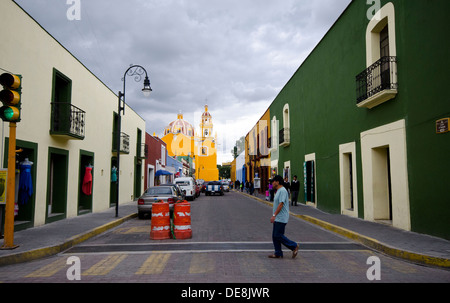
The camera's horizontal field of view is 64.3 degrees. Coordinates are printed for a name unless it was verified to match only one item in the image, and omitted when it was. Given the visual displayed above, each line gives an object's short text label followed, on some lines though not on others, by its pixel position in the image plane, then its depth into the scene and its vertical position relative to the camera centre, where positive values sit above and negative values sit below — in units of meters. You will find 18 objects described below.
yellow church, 86.94 +8.79
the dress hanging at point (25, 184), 10.73 -0.12
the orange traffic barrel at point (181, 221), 9.85 -1.14
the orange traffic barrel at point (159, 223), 9.85 -1.20
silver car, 15.48 -0.78
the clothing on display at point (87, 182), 15.98 -0.10
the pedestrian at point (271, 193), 24.69 -0.96
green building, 8.98 +2.14
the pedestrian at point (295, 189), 19.83 -0.55
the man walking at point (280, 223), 7.25 -0.88
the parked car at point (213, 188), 38.84 -0.93
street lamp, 15.71 +4.35
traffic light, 7.54 +1.76
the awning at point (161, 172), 32.22 +0.68
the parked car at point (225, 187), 45.39 -0.99
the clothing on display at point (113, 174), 20.72 +0.33
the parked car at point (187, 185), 28.02 -0.43
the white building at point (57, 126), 10.70 +2.08
